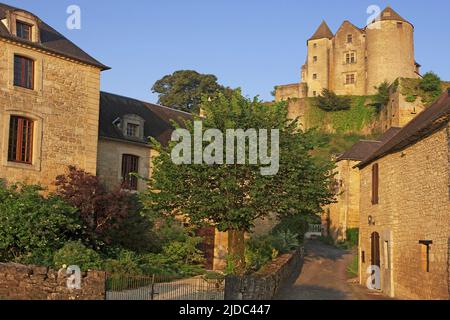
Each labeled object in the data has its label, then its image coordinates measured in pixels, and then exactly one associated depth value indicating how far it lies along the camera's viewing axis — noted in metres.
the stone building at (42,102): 20.38
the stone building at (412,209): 14.45
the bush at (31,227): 17.33
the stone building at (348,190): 36.81
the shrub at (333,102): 61.12
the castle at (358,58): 61.66
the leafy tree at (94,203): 20.23
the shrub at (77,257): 16.88
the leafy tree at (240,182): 18.20
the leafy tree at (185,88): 67.56
